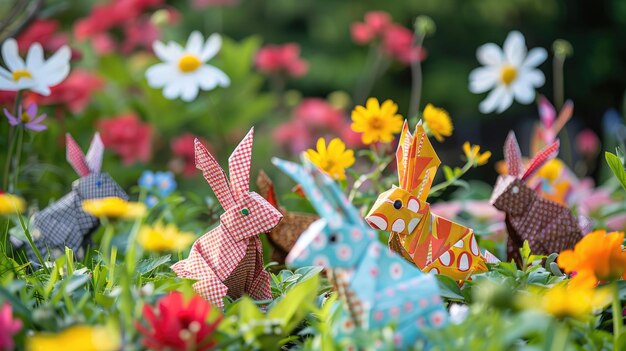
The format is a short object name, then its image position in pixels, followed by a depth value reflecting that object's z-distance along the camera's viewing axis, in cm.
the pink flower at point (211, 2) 270
